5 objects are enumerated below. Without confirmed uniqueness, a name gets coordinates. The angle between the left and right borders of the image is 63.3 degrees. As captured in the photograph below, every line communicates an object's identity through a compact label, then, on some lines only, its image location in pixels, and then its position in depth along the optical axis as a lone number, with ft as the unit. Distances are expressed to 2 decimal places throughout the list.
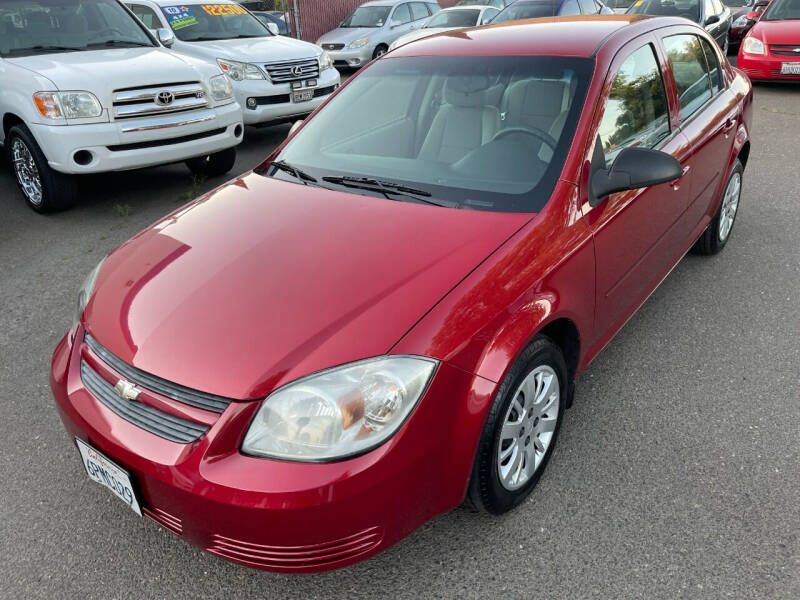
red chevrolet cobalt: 5.81
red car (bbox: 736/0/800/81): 30.07
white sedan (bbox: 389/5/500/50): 39.14
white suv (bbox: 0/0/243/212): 16.72
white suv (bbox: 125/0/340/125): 23.98
